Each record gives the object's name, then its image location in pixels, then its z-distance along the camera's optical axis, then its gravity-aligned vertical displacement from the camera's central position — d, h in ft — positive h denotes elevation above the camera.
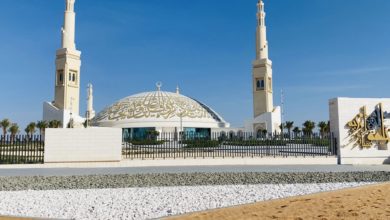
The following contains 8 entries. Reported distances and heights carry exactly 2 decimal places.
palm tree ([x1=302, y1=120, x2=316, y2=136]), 162.81 +4.88
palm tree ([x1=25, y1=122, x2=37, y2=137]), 144.69 +3.43
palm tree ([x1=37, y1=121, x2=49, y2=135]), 144.19 +4.79
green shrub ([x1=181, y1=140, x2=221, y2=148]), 64.23 -1.64
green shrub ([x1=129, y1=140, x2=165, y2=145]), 61.20 -1.27
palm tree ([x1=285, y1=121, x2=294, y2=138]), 196.44 +5.93
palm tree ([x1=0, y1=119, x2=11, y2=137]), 143.22 +5.36
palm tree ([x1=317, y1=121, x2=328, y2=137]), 165.09 +4.47
